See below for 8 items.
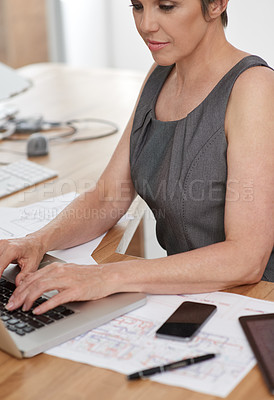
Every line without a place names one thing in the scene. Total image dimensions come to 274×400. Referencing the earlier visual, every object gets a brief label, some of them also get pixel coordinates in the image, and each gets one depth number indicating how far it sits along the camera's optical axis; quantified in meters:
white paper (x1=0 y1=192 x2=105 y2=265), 1.38
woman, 1.14
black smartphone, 1.00
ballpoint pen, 0.90
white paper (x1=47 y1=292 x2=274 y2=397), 0.90
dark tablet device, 0.89
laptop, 0.98
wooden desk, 0.88
